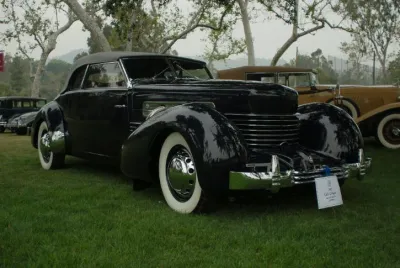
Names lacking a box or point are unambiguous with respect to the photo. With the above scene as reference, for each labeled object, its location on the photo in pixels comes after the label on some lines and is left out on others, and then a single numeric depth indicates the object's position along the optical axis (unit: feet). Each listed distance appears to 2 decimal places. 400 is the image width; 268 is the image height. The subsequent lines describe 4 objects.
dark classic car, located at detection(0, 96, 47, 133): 58.43
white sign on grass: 12.22
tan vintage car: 27.94
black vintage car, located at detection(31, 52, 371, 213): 11.88
